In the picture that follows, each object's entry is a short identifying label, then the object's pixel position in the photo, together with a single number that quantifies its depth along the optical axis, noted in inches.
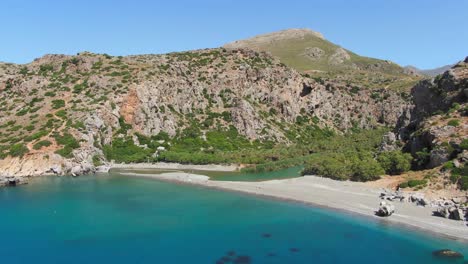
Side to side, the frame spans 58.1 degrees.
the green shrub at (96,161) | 3873.0
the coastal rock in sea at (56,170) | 3567.9
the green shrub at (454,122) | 2610.7
